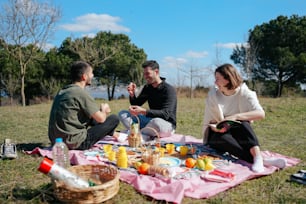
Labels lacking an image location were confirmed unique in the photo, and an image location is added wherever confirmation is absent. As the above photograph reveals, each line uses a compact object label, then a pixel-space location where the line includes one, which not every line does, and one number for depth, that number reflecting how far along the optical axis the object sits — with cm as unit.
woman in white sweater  300
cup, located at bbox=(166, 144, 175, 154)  341
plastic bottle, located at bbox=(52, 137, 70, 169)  236
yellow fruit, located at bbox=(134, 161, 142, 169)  274
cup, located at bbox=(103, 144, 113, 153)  336
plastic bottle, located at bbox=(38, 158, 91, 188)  191
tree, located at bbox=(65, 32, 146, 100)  1988
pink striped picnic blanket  225
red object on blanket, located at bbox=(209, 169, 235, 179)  261
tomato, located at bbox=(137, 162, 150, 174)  263
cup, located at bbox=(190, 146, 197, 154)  340
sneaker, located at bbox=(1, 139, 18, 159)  321
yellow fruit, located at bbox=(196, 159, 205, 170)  280
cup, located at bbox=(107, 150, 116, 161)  308
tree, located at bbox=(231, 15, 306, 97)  1884
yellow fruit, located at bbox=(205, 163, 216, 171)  279
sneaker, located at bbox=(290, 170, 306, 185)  260
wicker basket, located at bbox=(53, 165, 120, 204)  197
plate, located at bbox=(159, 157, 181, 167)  294
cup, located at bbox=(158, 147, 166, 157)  319
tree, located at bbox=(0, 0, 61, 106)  1355
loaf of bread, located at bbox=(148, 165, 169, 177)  252
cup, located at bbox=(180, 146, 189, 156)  334
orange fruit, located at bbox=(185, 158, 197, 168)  286
